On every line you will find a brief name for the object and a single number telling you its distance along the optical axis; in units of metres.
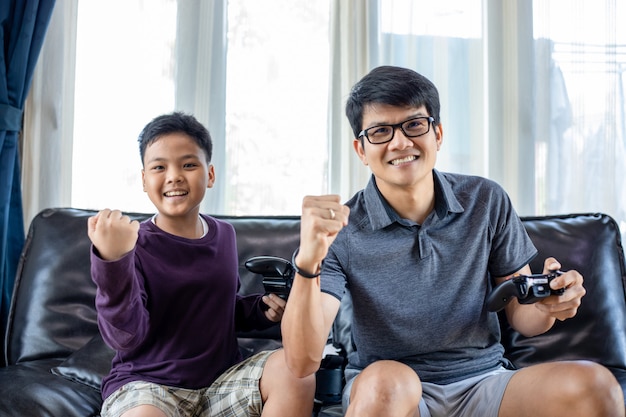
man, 1.52
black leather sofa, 1.93
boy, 1.44
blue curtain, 2.33
